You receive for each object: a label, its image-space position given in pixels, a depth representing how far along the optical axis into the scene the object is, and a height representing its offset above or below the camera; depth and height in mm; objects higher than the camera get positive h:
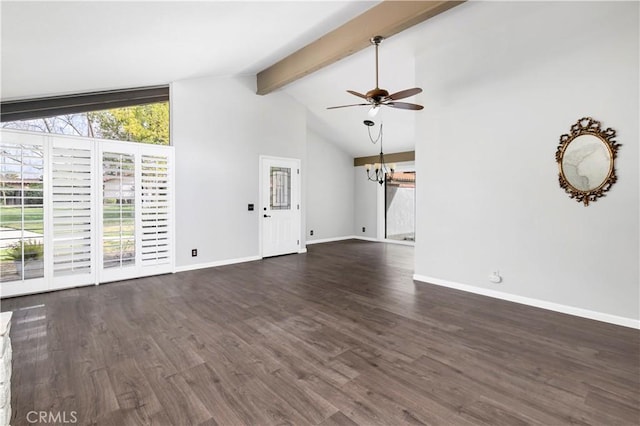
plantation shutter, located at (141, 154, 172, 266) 4746 +39
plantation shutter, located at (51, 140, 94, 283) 4027 +77
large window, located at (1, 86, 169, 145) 3924 +1374
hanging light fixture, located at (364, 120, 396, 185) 6615 +1159
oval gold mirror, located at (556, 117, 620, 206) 3125 +532
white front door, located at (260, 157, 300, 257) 6359 +144
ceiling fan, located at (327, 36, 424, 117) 3432 +1290
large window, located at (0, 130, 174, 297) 3760 +23
